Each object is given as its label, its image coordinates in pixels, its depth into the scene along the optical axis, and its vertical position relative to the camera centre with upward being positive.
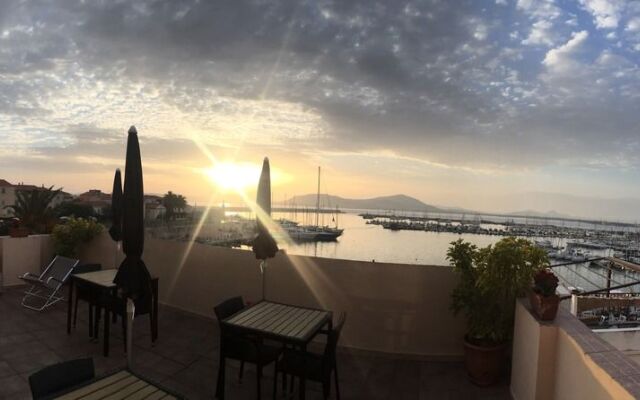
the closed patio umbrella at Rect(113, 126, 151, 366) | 3.13 -0.40
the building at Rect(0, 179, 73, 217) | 51.79 -1.97
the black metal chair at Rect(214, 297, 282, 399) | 3.04 -1.49
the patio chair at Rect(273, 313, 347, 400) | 2.85 -1.48
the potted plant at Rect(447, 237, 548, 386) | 3.42 -0.96
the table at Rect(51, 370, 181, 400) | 1.82 -1.17
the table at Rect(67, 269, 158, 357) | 3.95 -1.35
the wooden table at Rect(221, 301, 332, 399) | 2.89 -1.22
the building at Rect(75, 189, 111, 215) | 57.33 -2.55
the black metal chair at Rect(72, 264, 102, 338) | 4.43 -1.50
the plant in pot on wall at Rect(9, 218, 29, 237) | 6.97 -1.07
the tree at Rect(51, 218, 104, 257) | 6.89 -1.07
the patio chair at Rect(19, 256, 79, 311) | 5.25 -1.61
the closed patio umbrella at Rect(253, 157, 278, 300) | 4.28 -0.46
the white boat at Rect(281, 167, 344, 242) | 52.16 -5.77
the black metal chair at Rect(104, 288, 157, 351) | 3.82 -1.48
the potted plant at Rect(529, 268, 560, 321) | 2.80 -0.74
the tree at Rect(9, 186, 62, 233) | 7.98 -0.74
